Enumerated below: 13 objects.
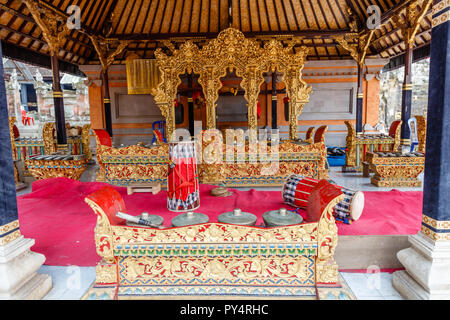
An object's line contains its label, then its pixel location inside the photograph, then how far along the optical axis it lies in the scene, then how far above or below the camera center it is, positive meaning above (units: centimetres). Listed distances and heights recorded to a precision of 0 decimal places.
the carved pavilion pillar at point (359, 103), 804 +72
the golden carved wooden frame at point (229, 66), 634 +147
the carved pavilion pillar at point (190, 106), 961 +88
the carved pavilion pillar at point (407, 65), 578 +132
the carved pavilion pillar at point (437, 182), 183 -38
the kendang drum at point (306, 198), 279 -76
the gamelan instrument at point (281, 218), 211 -68
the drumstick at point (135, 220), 212 -66
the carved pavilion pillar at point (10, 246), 185 -77
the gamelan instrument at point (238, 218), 216 -69
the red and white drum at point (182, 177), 337 -55
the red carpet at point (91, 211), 270 -98
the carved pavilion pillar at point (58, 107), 622 +60
